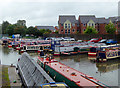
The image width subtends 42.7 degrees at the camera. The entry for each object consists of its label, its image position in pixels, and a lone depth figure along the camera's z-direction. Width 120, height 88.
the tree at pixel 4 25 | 105.25
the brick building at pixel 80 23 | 68.44
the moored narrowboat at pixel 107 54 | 23.94
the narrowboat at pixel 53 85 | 6.95
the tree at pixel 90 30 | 58.01
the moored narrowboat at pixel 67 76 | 9.24
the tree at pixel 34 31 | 76.25
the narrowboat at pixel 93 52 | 29.26
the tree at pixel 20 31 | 81.88
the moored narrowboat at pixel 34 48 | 37.43
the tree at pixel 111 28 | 55.53
